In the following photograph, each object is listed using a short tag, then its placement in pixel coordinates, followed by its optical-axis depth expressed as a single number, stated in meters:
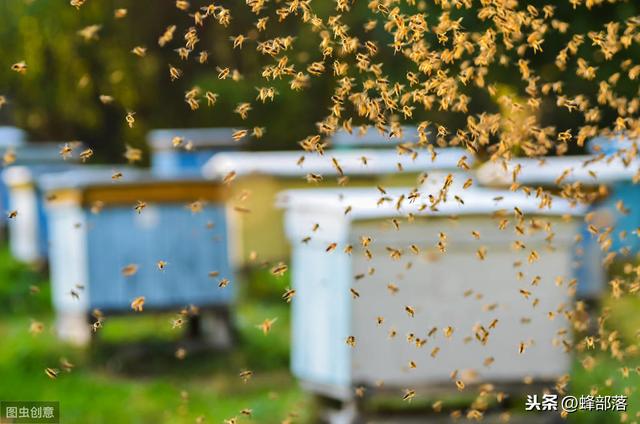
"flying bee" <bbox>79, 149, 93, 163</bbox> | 5.87
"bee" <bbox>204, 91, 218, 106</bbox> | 6.19
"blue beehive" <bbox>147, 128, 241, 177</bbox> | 26.41
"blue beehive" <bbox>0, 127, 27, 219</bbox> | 26.14
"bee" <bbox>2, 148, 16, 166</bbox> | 7.31
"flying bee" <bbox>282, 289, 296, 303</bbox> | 6.37
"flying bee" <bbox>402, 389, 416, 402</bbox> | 6.85
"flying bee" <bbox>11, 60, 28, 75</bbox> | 6.16
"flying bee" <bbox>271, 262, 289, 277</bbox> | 6.42
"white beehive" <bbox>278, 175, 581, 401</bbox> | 9.30
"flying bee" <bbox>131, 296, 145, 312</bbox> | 6.96
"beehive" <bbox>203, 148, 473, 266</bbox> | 18.71
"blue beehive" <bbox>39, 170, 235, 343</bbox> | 13.93
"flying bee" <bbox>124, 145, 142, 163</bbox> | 7.50
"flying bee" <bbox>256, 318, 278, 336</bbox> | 7.06
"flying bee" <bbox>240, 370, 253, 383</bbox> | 6.78
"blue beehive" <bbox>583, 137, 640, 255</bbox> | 16.31
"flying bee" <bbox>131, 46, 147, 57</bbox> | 6.34
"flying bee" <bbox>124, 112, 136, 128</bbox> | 5.86
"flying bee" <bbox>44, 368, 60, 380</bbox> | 6.82
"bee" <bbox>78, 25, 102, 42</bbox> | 6.64
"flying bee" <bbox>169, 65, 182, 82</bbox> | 6.10
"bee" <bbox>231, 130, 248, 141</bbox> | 6.11
